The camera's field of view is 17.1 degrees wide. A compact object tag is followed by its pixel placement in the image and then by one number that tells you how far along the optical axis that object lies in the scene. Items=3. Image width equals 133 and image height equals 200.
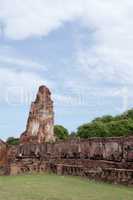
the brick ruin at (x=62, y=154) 11.81
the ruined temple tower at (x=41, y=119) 21.28
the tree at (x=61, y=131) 49.29
